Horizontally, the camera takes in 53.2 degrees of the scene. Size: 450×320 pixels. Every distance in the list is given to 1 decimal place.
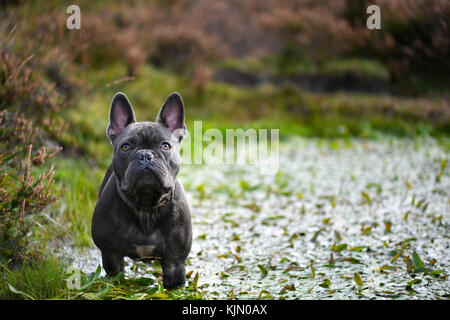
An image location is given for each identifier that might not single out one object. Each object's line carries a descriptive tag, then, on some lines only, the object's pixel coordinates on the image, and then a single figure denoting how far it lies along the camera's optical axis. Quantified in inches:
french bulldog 112.7
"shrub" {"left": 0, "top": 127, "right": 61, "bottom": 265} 126.6
